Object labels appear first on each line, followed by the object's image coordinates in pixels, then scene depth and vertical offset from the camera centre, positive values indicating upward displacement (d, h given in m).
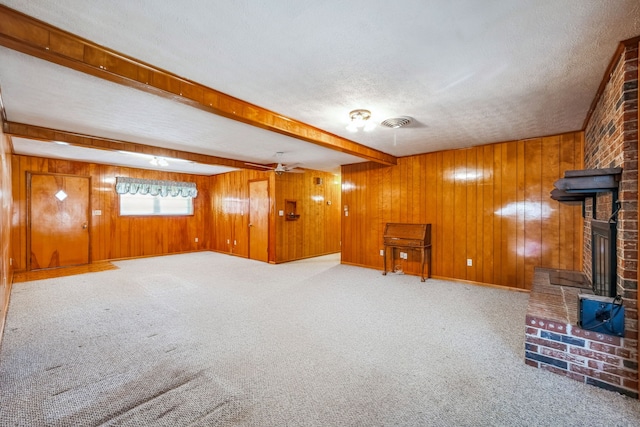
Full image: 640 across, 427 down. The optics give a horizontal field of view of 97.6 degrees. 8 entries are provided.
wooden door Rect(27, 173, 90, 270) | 5.51 -0.16
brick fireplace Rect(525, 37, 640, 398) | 1.86 -0.74
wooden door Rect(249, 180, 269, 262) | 6.65 -0.20
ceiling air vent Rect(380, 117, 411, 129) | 3.14 +1.03
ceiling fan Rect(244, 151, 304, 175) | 5.30 +1.01
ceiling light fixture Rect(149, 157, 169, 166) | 5.59 +1.05
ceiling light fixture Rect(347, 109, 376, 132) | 2.97 +1.02
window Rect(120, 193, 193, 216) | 6.95 +0.21
